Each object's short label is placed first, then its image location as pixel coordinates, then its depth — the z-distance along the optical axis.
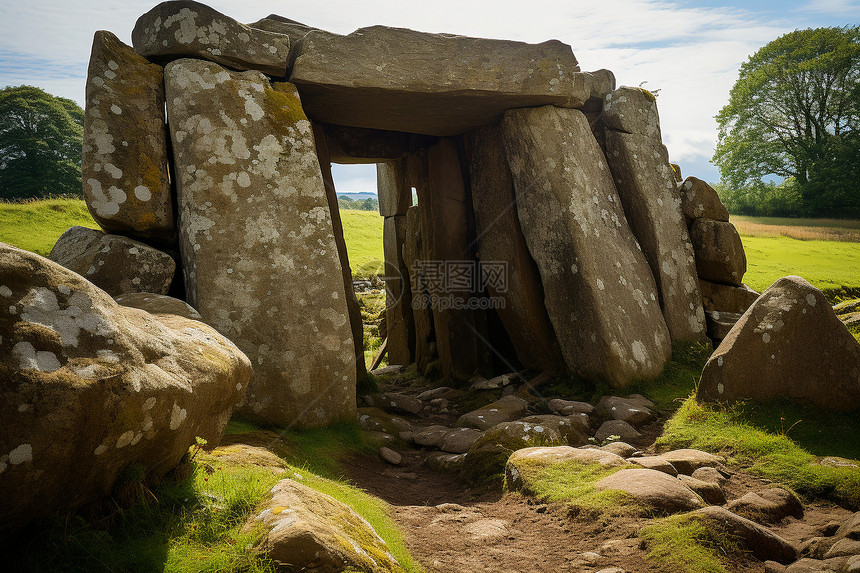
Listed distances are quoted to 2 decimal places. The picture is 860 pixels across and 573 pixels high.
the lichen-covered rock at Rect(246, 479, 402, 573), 2.60
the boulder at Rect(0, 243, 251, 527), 2.41
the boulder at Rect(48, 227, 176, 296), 6.21
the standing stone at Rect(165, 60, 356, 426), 6.40
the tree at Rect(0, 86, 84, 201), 28.70
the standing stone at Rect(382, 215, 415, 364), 12.39
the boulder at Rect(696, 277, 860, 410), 5.80
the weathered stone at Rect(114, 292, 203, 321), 5.14
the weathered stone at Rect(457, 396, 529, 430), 7.34
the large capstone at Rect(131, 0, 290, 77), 7.01
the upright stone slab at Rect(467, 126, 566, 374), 9.37
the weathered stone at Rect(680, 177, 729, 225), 10.23
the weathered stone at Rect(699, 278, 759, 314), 10.19
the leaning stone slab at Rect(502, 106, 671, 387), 8.32
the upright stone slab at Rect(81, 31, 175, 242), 6.55
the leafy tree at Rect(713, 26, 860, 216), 26.56
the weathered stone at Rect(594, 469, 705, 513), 3.96
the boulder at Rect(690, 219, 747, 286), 9.99
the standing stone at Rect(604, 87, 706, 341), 9.56
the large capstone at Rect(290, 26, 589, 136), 7.71
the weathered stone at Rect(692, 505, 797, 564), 3.57
